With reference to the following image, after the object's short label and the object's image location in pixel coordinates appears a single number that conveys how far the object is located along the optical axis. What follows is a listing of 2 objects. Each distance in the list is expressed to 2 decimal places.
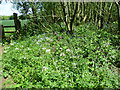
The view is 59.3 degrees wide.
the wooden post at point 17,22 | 4.53
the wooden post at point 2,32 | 4.34
